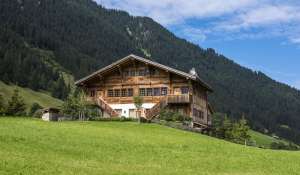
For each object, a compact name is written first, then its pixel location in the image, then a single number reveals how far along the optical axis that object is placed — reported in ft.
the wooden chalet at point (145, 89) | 194.69
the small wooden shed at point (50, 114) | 164.14
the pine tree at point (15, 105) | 236.56
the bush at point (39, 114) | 181.05
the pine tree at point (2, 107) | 199.63
